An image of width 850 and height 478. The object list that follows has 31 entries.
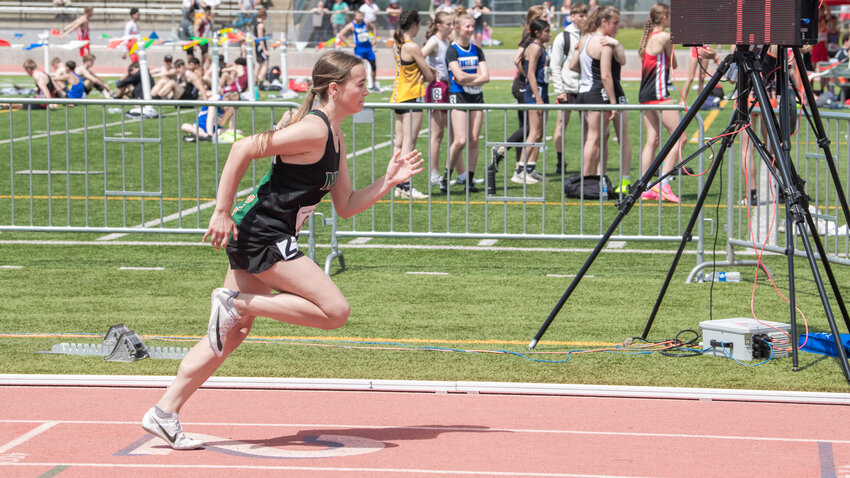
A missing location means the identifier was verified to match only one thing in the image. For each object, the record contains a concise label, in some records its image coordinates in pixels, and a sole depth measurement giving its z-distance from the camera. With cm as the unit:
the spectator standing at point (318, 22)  3828
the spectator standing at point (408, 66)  1430
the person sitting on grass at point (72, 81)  2794
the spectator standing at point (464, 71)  1472
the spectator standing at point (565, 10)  3886
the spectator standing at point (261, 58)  3318
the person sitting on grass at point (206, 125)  1830
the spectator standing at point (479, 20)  3721
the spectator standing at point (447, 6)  3891
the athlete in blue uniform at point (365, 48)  3092
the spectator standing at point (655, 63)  1400
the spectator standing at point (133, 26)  3669
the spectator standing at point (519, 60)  1591
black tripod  700
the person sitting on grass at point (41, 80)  2636
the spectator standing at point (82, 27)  3438
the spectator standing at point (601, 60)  1420
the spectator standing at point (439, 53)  1497
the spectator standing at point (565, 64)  1508
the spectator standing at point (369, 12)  3741
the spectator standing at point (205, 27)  3225
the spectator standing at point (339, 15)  3738
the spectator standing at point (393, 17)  3844
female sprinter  563
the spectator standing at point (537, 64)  1555
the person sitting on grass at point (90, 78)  2969
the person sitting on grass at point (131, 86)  2756
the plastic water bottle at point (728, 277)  1024
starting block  751
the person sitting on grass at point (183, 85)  2689
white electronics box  752
